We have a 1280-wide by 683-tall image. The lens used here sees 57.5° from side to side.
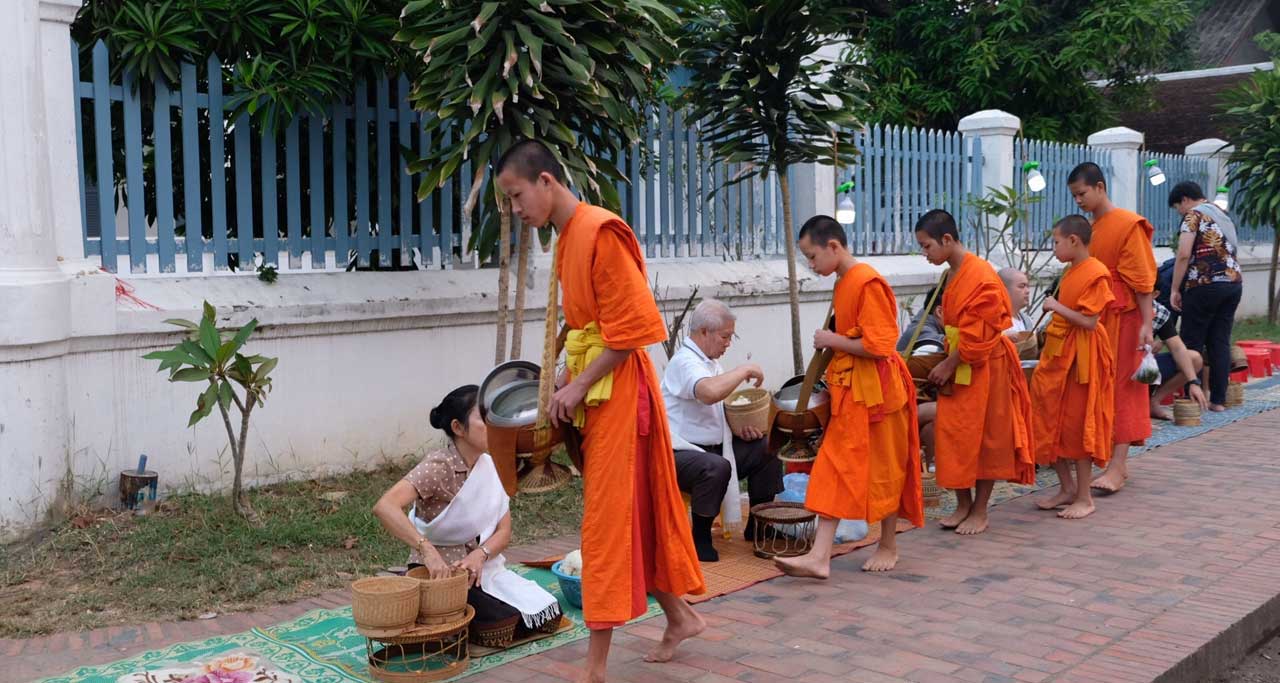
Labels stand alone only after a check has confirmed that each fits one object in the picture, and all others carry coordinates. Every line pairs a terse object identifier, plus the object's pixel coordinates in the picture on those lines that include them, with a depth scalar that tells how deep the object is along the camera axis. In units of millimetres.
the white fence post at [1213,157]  17375
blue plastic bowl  4553
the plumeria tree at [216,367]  5219
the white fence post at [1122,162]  14406
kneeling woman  4125
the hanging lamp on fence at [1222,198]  10981
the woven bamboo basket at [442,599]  3828
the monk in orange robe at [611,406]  3684
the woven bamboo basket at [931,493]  6558
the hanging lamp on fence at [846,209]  8484
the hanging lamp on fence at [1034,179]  8844
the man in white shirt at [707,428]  5238
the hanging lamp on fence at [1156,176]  10547
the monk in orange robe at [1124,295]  6652
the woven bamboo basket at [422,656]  3795
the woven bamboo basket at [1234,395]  9688
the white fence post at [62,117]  5410
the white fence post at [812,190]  9836
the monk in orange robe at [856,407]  5020
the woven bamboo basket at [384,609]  3691
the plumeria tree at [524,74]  5859
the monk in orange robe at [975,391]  5570
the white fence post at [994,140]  11703
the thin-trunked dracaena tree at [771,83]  7383
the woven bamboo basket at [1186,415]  8898
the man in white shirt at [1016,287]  6914
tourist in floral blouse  9227
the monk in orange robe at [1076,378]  6242
